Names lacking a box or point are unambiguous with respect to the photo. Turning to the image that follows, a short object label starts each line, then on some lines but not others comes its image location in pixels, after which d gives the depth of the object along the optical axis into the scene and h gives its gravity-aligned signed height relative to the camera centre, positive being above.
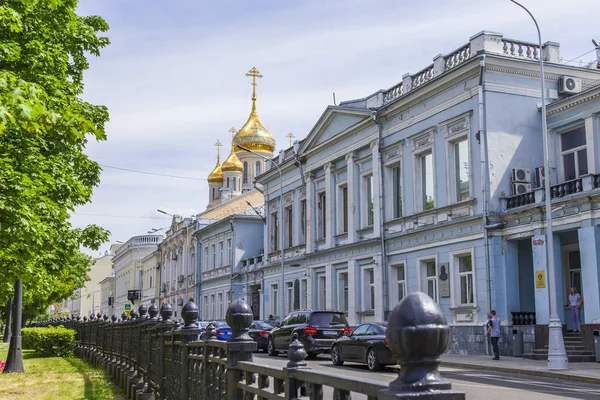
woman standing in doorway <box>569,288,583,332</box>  21.81 -0.23
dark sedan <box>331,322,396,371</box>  19.20 -1.31
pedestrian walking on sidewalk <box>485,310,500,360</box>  21.58 -0.95
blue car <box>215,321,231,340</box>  28.23 -1.15
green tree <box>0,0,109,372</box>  11.32 +2.66
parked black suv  24.19 -0.92
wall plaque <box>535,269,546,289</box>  22.28 +0.60
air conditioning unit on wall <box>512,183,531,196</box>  24.31 +3.69
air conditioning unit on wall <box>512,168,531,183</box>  24.44 +4.15
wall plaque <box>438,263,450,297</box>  25.89 +0.66
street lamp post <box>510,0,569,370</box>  17.97 -0.58
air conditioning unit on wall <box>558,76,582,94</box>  25.27 +7.38
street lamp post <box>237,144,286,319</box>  39.06 +2.88
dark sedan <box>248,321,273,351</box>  30.19 -1.35
